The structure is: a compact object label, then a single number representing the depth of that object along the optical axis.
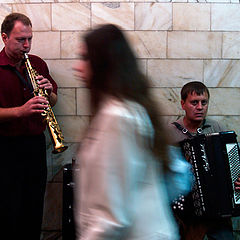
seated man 6.22
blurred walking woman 3.05
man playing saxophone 7.02
